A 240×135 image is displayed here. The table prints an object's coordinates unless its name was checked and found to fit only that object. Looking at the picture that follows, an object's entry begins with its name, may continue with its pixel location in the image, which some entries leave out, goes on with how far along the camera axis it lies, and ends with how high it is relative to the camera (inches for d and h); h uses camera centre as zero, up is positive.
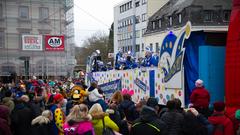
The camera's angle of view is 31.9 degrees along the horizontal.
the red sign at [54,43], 1402.6 +83.1
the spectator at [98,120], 271.4 -34.2
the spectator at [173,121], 270.1 -34.8
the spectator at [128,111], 353.7 -36.7
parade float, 402.6 -8.9
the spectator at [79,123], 251.0 -33.5
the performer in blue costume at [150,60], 521.1 +9.8
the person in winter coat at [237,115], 273.0 -31.5
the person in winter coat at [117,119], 319.6 -39.3
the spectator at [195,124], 273.6 -38.0
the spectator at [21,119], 359.9 -43.7
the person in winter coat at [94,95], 441.4 -29.4
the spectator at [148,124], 248.4 -34.2
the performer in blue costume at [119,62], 680.6 +9.2
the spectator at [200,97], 342.0 -25.1
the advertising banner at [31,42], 1386.6 +84.4
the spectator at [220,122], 287.7 -38.0
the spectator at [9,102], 388.0 -32.0
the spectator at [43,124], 328.8 -44.1
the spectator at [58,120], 352.5 -44.1
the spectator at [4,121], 277.9 -36.0
